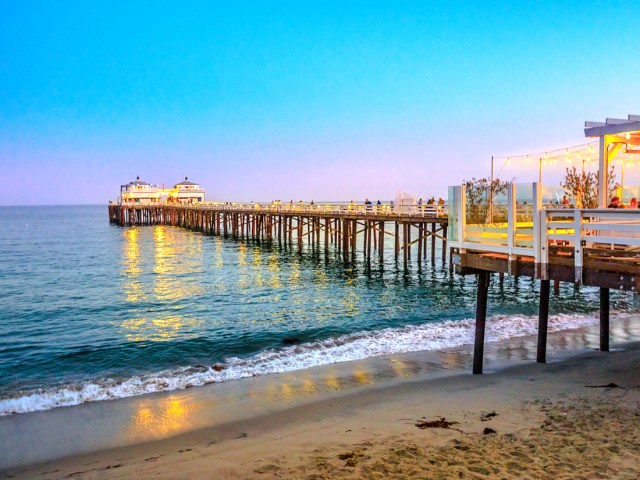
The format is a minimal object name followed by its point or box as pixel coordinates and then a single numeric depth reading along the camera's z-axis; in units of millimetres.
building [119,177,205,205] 101438
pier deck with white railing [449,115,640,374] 6656
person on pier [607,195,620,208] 9399
